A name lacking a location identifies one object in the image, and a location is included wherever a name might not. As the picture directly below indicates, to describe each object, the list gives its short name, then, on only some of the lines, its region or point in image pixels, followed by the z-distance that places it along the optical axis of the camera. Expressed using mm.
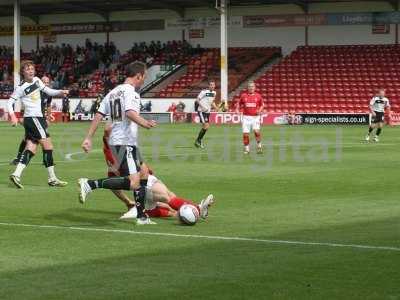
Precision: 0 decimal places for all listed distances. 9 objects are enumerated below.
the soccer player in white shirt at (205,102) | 34781
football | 12336
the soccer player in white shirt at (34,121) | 17984
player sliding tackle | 12820
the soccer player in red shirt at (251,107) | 30250
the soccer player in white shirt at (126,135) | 12484
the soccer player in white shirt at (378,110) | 36688
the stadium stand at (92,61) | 66125
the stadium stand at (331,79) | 57562
